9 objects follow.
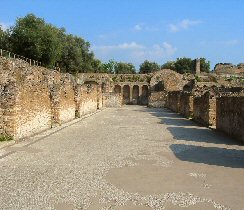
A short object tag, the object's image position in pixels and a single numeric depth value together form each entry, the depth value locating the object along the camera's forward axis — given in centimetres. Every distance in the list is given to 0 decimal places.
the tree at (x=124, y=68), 8037
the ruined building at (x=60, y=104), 885
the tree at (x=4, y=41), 3747
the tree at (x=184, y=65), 6789
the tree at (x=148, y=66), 7668
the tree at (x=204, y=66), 6888
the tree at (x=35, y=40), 3659
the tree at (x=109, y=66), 7670
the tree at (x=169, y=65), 7172
